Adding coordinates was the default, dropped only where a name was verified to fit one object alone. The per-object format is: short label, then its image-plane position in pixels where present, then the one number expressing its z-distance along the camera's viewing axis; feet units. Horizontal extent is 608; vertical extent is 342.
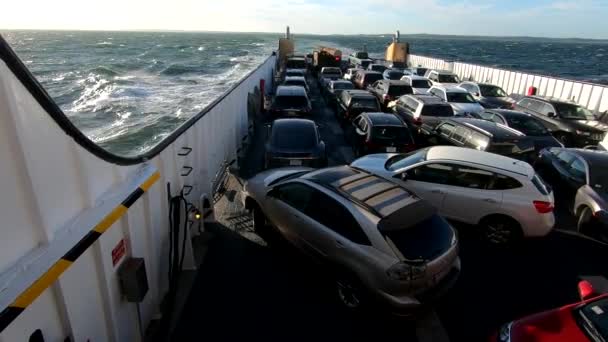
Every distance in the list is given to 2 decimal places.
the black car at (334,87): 63.36
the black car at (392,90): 55.72
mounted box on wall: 12.50
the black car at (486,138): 30.58
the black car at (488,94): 55.01
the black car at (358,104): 46.78
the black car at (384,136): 32.91
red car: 11.46
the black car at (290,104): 42.27
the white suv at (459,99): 47.06
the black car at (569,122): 40.91
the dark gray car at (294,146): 28.89
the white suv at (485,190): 21.08
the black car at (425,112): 40.78
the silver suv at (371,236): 14.73
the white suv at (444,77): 74.33
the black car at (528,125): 36.14
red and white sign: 12.00
